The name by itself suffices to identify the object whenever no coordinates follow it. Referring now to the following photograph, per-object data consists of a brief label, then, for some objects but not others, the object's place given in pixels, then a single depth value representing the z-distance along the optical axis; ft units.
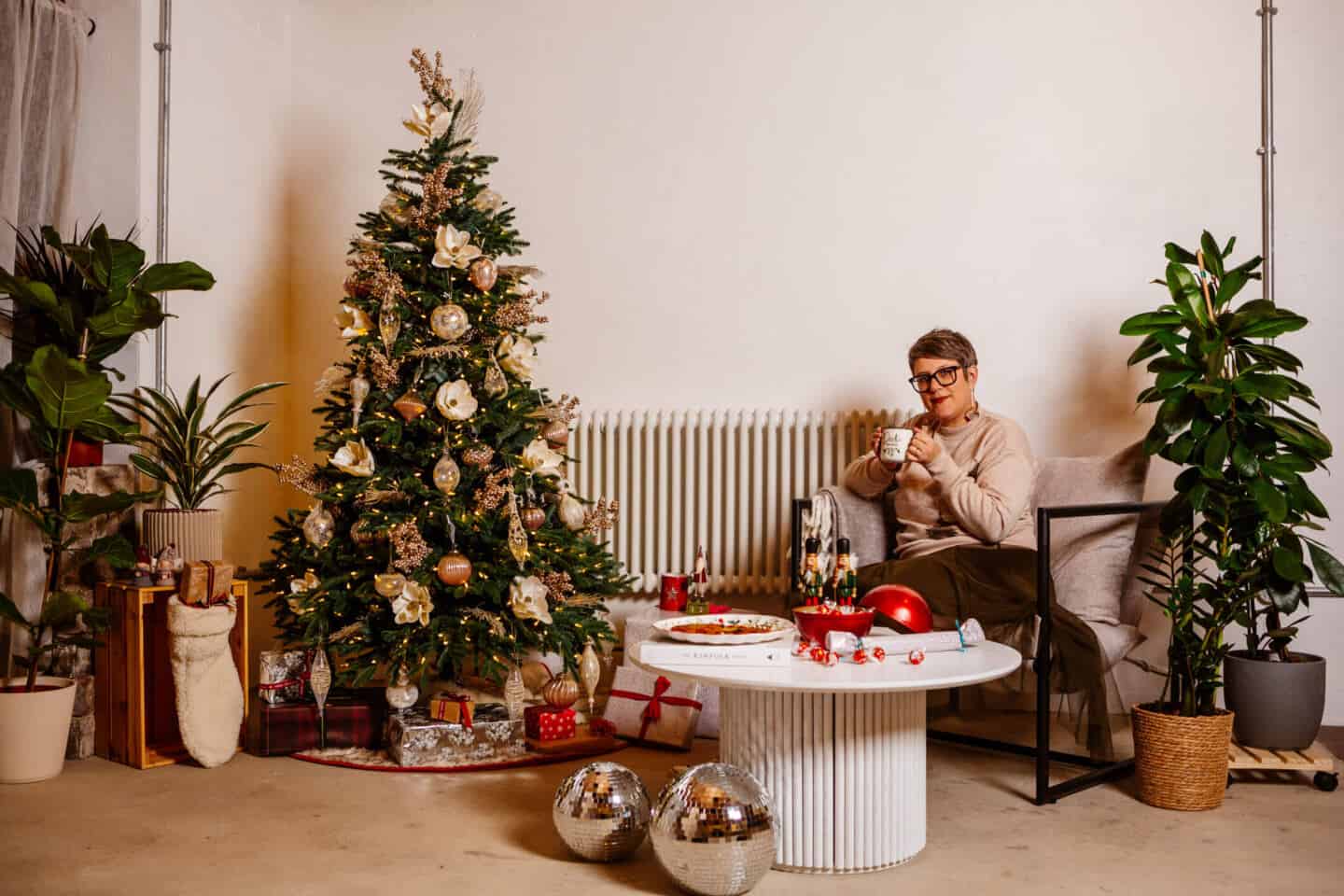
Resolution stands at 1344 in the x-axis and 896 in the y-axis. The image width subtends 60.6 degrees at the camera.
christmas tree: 11.11
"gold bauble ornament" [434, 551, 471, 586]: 10.91
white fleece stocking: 10.64
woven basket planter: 9.48
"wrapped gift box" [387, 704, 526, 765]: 10.80
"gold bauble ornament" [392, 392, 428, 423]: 11.17
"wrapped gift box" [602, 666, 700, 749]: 11.37
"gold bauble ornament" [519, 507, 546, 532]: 11.33
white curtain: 10.95
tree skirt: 10.75
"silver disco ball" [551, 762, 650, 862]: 8.02
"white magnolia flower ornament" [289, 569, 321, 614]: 11.18
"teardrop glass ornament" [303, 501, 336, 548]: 11.18
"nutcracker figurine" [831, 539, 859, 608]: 8.55
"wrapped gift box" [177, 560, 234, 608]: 10.71
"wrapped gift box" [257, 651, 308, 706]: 11.31
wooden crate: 10.73
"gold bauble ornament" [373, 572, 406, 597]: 10.85
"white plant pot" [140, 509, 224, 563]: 11.21
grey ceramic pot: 10.50
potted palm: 11.22
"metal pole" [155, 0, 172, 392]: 12.69
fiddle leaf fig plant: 10.16
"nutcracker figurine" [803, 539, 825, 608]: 8.70
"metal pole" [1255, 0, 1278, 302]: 12.86
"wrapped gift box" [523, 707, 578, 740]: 11.26
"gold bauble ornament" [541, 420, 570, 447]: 11.79
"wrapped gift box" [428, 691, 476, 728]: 10.91
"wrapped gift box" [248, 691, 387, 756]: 11.12
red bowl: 8.18
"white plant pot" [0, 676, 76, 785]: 10.02
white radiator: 13.80
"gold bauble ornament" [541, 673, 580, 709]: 11.28
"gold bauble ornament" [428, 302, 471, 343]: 11.30
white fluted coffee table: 7.93
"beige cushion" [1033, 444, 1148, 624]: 10.27
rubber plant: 10.06
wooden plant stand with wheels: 10.11
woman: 10.10
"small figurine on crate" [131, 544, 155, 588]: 10.90
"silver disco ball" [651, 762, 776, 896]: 7.26
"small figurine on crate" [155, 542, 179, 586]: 10.92
